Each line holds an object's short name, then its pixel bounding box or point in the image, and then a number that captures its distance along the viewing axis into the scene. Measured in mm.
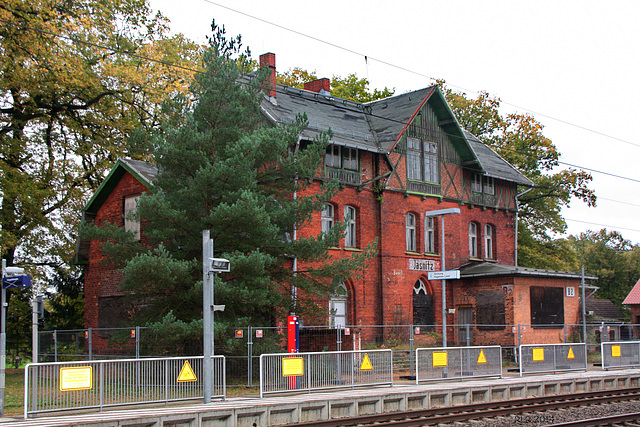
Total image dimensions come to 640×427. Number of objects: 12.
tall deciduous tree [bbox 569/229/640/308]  77500
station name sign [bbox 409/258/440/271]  32812
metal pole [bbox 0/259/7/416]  14188
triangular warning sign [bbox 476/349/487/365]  21047
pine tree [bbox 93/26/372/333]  20141
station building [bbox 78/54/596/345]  29297
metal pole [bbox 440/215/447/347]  22833
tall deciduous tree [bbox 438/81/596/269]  42250
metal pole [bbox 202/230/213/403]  15547
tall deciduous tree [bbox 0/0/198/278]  27938
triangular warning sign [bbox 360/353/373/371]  18516
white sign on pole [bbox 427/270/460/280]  22406
